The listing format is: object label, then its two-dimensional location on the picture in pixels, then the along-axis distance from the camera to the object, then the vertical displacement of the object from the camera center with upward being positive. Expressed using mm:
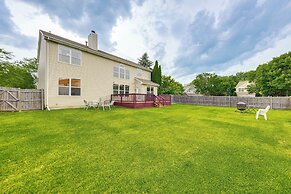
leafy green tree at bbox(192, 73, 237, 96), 34031 +3357
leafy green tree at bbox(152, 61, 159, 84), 23250 +4205
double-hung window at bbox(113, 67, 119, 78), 16141 +3101
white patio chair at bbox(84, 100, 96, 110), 11780 -715
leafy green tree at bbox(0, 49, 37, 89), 17500 +3941
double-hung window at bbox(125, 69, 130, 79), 17781 +3114
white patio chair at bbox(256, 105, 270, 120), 8987 -971
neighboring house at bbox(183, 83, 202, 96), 59297 +3658
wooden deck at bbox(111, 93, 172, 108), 13898 -336
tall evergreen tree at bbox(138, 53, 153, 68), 37272 +10354
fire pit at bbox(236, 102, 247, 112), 12002 -805
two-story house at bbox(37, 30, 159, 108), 10922 +2359
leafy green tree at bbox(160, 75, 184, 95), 28078 +2470
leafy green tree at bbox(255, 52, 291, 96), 23025 +3782
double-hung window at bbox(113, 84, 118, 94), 16208 +1051
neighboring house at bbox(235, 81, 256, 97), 45144 +2888
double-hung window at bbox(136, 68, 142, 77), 19656 +3696
